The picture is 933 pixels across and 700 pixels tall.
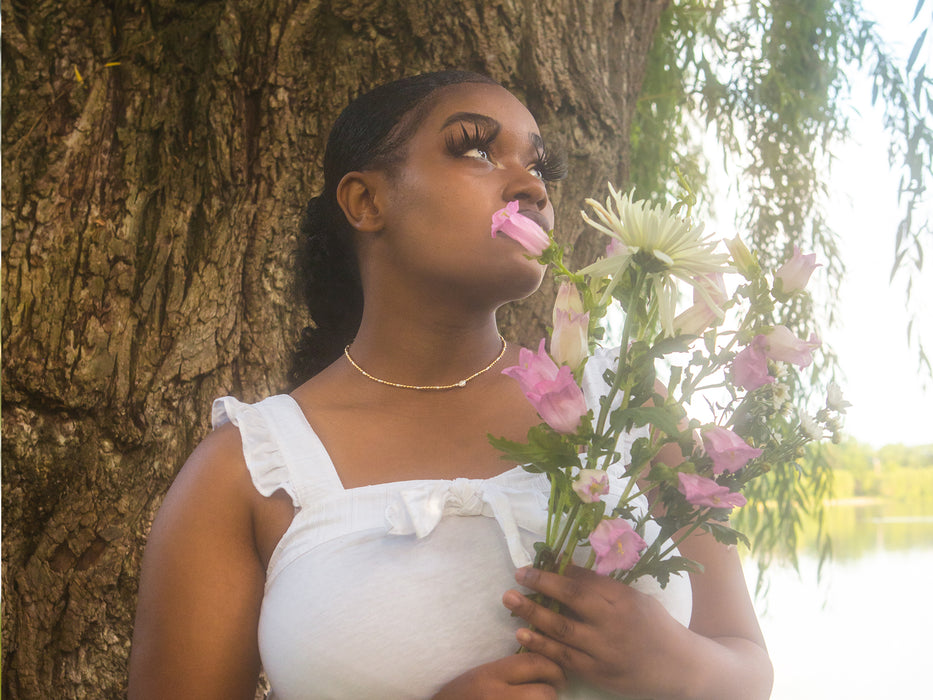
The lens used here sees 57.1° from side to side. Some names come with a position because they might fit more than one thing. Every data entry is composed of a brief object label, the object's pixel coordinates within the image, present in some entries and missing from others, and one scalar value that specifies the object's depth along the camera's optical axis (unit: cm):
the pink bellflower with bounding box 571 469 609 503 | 92
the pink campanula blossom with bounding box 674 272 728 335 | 98
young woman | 111
